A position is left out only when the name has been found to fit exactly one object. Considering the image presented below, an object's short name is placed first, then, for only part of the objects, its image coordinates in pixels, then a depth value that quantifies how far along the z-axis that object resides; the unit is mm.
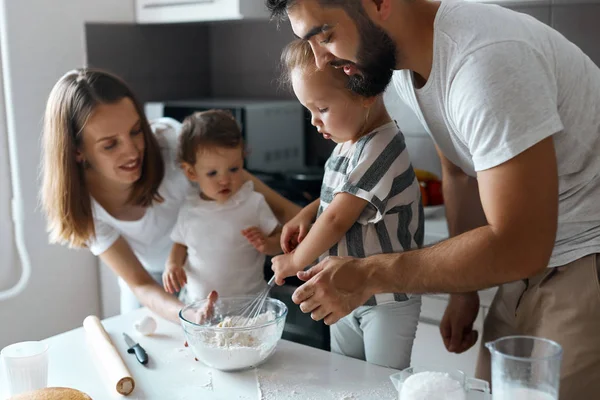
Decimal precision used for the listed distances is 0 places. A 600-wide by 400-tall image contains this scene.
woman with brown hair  1715
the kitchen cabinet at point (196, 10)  2373
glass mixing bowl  1290
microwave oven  2516
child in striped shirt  1402
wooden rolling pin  1236
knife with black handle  1362
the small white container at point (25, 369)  1196
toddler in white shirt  1687
